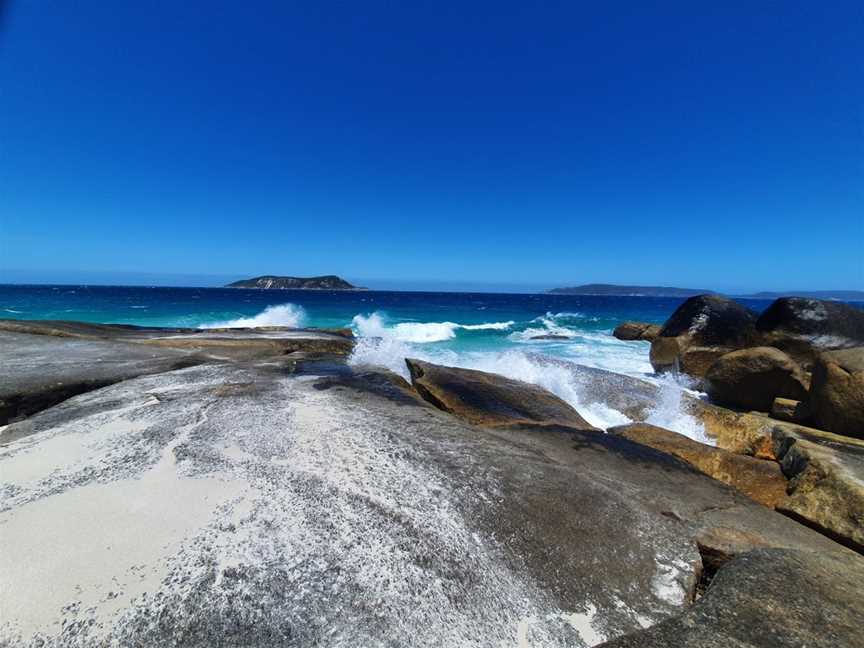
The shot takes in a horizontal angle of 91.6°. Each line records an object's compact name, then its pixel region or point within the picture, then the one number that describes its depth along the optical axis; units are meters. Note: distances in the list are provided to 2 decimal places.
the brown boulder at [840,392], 6.49
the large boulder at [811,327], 10.60
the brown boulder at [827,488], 3.61
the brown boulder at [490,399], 6.32
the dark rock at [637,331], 26.19
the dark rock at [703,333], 12.46
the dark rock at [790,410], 7.57
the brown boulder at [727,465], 4.68
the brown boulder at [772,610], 2.09
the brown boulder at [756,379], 9.05
